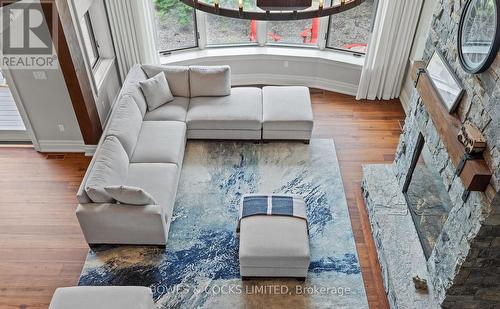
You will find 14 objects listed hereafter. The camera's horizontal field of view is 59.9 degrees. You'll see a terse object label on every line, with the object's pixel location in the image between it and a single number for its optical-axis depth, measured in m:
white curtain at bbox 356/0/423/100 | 5.77
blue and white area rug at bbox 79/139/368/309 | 4.12
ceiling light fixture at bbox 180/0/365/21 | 2.18
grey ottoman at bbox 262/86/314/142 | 5.55
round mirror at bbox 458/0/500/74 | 2.88
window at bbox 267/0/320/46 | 6.67
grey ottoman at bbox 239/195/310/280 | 3.96
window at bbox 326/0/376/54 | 6.38
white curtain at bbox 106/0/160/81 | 5.74
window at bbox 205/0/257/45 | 6.71
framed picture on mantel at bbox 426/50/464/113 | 3.48
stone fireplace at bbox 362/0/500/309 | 3.04
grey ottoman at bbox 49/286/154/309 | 3.44
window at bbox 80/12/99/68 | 5.55
